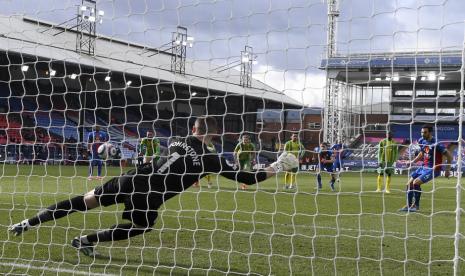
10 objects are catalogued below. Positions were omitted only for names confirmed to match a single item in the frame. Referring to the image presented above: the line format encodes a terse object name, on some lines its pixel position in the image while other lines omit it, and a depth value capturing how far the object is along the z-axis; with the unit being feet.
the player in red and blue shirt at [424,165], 34.74
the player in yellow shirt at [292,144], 48.89
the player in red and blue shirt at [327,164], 55.11
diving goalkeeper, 18.25
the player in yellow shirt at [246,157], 54.58
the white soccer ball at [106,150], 43.44
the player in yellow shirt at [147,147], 52.21
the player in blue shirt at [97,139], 54.90
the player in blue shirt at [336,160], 42.34
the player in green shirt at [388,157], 48.26
